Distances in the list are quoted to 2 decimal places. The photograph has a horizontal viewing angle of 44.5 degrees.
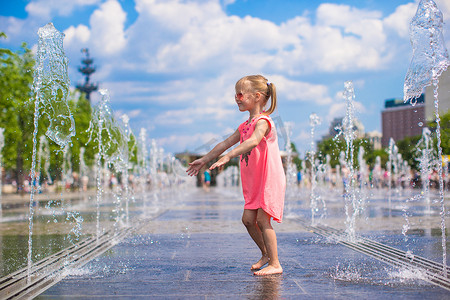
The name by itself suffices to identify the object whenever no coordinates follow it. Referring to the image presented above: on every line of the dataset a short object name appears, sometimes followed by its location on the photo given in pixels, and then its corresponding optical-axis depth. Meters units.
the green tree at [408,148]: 73.76
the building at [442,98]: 64.81
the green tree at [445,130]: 27.98
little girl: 4.75
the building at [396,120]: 141.73
